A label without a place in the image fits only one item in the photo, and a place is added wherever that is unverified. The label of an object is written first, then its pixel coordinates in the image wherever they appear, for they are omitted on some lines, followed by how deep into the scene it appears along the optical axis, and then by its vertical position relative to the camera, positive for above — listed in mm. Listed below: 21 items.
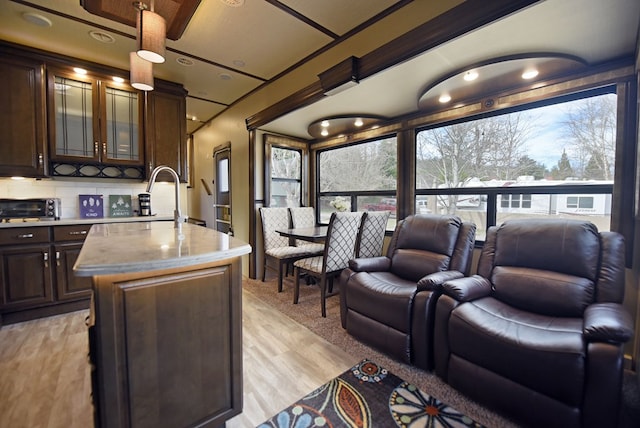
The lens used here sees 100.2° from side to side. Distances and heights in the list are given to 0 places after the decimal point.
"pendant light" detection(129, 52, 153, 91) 2062 +1013
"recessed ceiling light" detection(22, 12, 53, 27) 2278 +1589
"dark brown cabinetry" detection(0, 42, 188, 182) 2748 +941
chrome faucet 2111 -121
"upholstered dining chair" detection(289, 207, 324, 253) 4152 -265
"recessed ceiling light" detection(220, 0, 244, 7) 2061 +1548
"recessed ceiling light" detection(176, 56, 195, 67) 2977 +1590
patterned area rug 1484 -1216
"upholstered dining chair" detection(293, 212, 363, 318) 2797 -531
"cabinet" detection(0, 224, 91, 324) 2619 -726
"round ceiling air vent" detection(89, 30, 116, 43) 2547 +1608
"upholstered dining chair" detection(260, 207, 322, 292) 3518 -623
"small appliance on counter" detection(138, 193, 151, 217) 3510 -43
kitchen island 1068 -577
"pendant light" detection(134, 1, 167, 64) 1758 +1109
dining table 2963 -373
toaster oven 2713 -81
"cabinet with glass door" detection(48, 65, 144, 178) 2984 +903
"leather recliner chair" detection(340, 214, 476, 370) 1938 -689
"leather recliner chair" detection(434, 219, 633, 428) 1268 -718
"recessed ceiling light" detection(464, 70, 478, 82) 2189 +1068
